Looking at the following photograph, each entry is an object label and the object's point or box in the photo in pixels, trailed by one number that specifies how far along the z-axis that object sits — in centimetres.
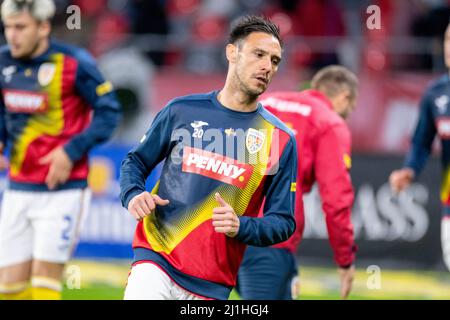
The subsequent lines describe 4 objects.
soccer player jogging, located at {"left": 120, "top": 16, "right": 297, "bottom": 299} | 1190
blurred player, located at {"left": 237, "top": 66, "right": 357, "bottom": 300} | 1516
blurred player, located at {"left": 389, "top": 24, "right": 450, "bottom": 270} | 1889
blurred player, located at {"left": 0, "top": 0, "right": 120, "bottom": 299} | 1670
